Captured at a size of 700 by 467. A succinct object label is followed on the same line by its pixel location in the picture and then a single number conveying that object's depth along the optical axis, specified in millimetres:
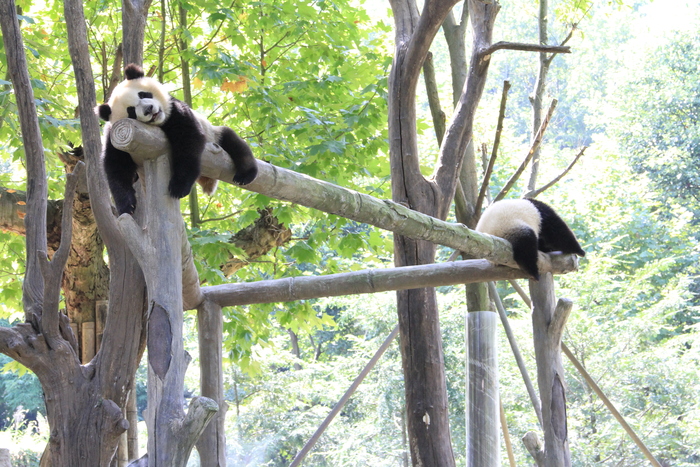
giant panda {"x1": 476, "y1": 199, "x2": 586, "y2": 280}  7695
